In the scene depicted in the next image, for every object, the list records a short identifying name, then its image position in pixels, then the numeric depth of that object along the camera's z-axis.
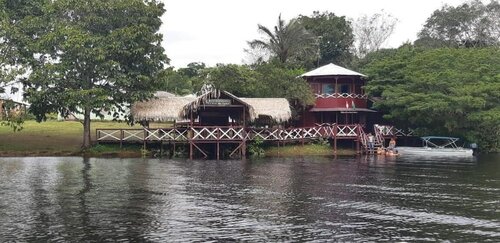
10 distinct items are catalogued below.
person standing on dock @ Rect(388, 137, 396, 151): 42.53
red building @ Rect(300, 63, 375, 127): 46.75
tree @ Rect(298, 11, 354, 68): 63.31
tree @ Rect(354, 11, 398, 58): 71.00
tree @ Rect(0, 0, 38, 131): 36.94
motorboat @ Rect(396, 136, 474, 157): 42.13
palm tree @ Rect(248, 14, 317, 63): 53.53
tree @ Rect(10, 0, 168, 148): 36.91
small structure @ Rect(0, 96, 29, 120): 38.31
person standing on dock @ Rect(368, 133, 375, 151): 42.88
